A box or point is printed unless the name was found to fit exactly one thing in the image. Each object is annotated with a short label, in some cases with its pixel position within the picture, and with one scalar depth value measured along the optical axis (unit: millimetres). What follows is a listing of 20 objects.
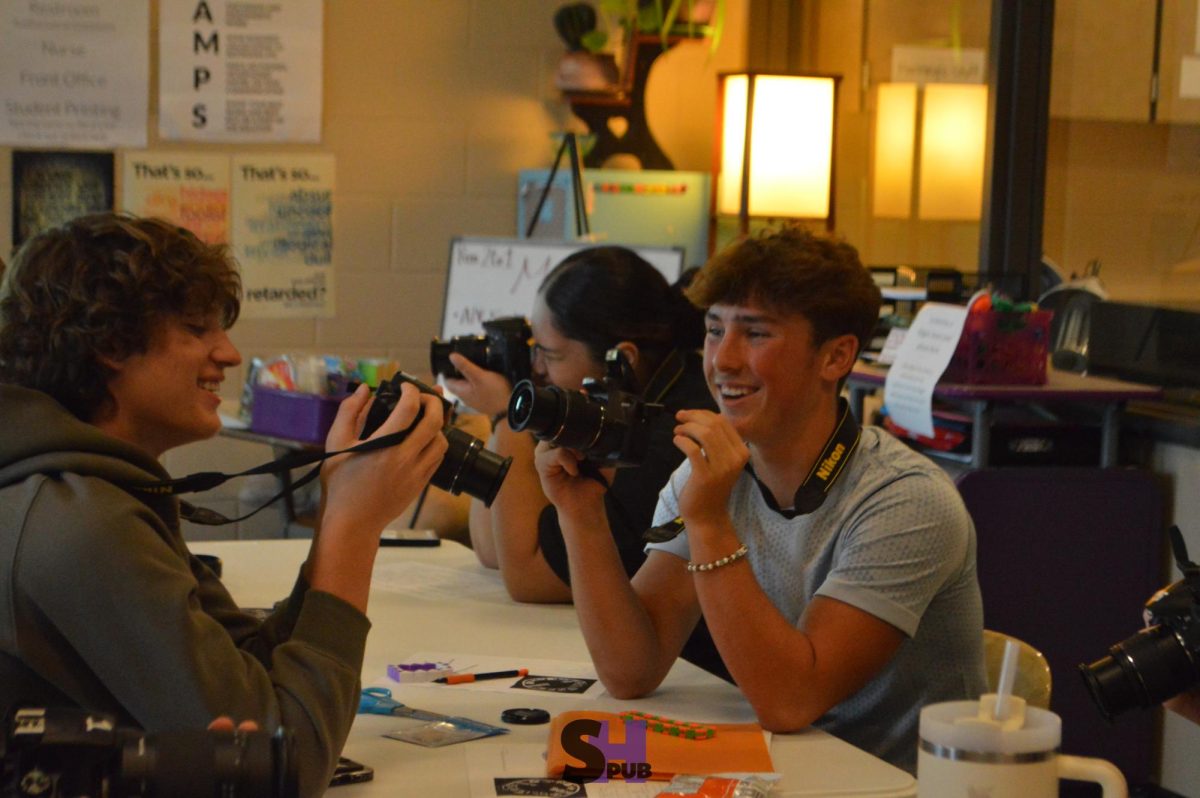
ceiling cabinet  5758
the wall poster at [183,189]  8047
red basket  5547
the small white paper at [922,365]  5527
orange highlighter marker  3566
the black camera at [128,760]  1654
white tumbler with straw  2002
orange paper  2896
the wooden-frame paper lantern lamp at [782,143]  7664
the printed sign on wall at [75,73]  7867
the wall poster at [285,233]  8227
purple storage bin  6758
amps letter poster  8039
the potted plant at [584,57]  8180
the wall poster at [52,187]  7848
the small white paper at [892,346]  6096
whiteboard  7437
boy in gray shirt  3350
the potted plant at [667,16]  8141
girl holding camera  4531
